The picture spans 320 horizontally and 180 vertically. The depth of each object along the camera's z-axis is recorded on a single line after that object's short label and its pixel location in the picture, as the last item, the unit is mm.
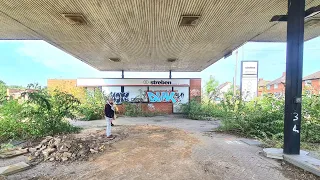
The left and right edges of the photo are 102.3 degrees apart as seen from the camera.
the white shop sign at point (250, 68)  9267
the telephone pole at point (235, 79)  11616
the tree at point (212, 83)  12564
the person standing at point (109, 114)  4821
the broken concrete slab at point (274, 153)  3246
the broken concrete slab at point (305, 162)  2640
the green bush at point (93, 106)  8817
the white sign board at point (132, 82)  11431
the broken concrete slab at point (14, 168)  2665
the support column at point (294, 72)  3141
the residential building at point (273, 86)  25190
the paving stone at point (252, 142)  4223
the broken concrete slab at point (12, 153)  3352
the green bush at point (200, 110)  9413
